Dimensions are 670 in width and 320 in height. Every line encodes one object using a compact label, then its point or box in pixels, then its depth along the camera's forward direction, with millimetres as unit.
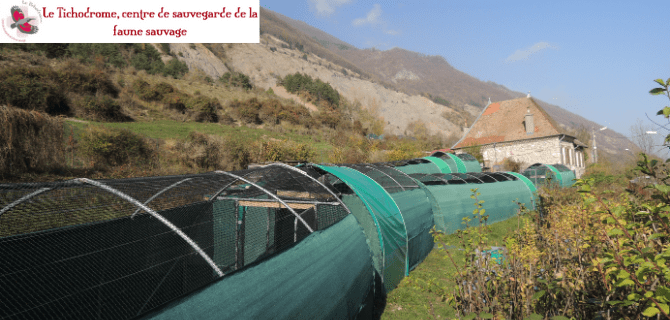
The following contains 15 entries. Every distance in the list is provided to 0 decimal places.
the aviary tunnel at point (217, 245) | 2719
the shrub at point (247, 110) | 36969
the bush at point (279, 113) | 39488
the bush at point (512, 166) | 29531
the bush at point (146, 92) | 32188
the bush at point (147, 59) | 46375
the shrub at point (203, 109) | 32375
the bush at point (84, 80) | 24188
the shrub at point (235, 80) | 58631
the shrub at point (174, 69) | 48656
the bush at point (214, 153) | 17094
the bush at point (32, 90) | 17234
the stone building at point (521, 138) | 29398
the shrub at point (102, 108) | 22516
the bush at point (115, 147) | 13773
